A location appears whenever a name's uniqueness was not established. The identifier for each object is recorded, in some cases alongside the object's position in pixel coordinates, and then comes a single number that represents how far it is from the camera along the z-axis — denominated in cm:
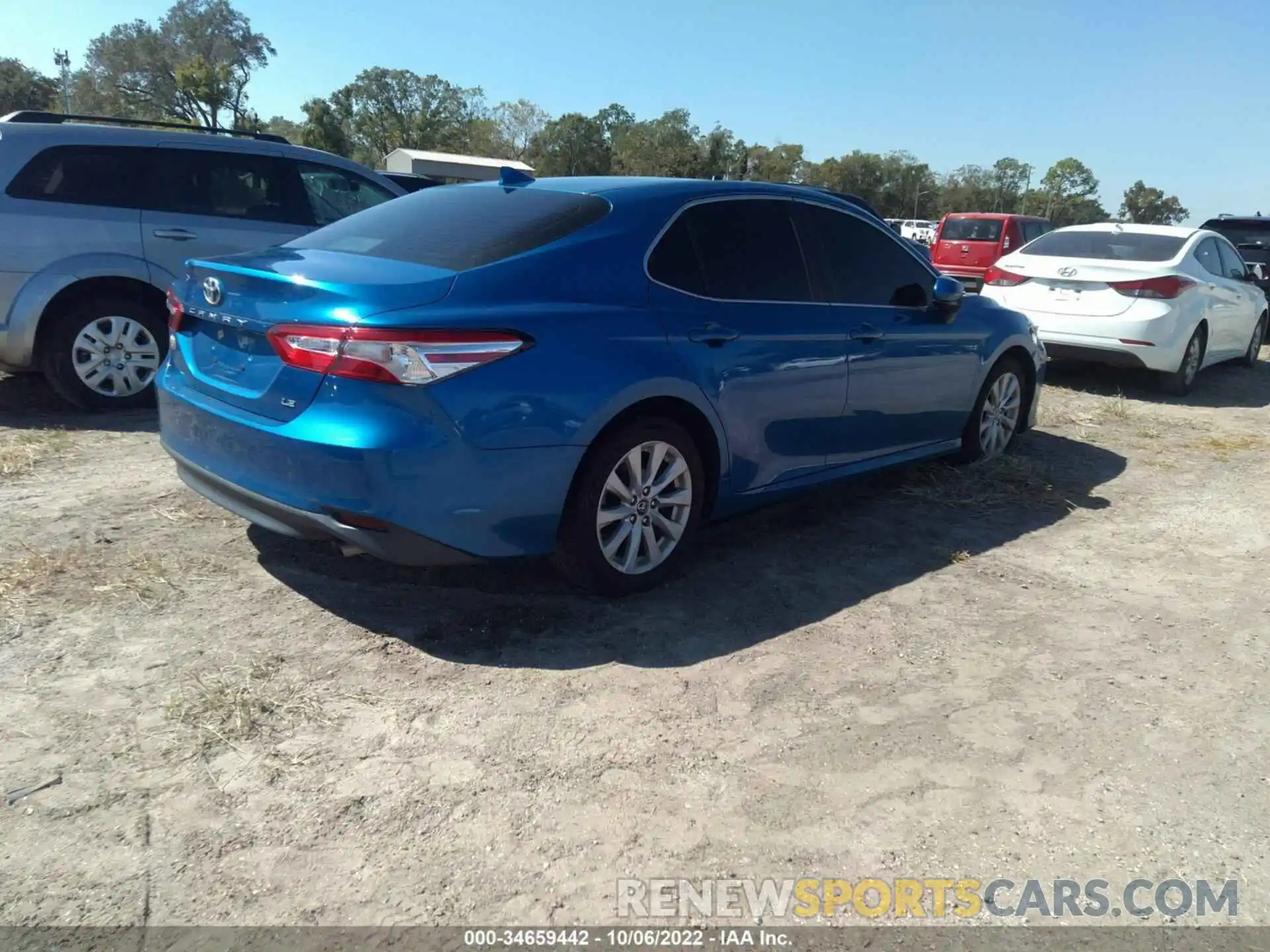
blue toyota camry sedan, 325
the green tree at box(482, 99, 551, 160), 9481
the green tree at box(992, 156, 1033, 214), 11481
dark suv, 1463
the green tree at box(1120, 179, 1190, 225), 10350
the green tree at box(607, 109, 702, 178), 8100
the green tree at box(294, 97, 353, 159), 7612
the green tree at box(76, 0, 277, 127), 7319
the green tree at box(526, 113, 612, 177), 8621
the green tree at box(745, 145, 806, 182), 9344
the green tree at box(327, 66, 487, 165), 9019
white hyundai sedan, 882
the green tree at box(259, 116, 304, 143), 8341
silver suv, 614
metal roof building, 4984
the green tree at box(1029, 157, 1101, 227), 11344
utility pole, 6881
